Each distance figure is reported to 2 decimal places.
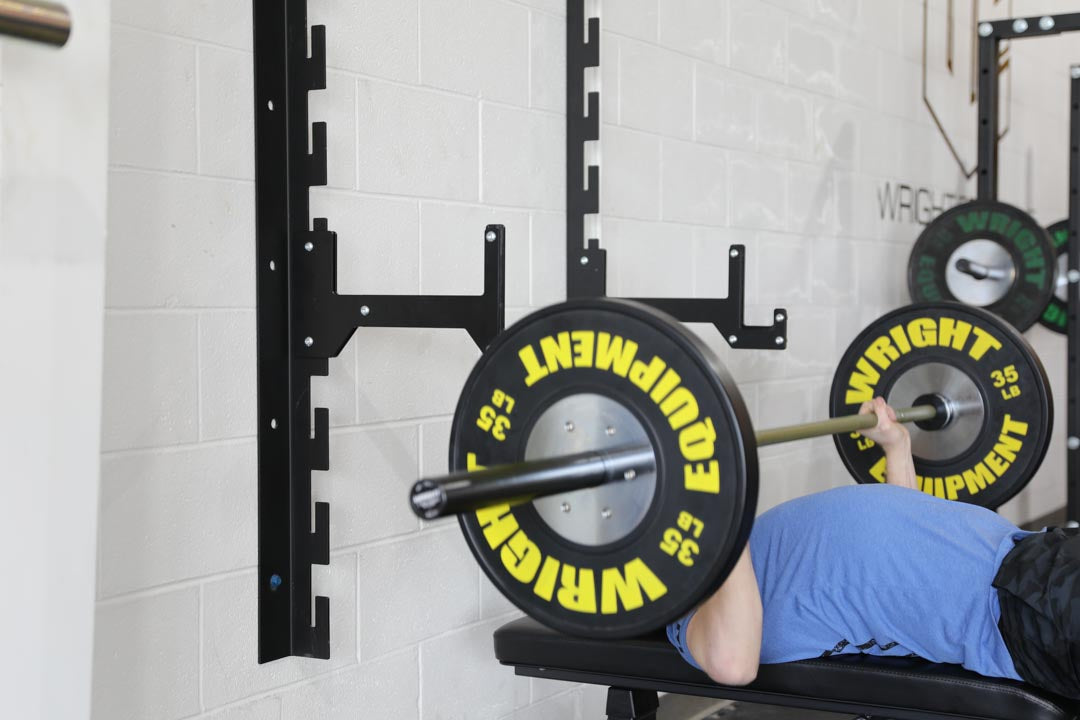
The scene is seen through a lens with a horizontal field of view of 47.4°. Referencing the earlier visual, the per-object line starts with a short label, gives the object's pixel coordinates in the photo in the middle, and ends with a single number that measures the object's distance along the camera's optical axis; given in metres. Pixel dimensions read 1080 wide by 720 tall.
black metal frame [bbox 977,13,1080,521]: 3.03
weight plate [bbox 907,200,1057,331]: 3.06
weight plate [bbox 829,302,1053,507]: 2.14
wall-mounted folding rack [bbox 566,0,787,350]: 2.10
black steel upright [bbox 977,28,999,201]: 3.26
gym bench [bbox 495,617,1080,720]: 1.52
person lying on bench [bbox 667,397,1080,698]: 1.54
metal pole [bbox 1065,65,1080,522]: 3.02
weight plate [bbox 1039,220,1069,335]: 3.78
